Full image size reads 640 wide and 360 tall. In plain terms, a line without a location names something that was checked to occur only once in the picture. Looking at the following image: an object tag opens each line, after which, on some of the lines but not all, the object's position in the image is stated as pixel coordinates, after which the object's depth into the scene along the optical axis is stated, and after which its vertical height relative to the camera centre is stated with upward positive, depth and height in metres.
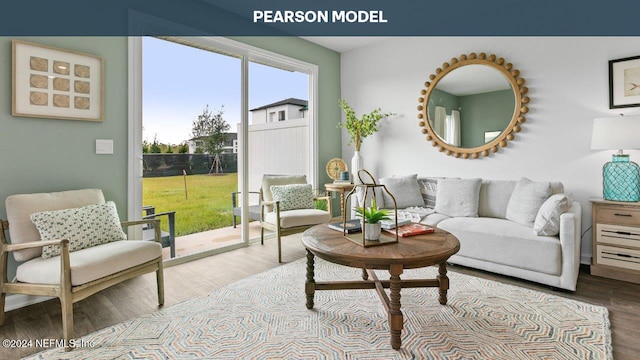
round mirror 3.69 +0.87
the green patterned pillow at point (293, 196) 3.79 -0.22
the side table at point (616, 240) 2.74 -0.53
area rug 1.81 -0.94
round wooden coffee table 1.82 -0.45
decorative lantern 2.02 -0.39
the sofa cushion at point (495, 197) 3.39 -0.21
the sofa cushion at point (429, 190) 3.90 -0.15
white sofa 2.57 -0.40
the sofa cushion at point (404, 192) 3.83 -0.17
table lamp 2.73 +0.25
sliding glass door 3.22 +0.51
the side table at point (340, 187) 4.30 -0.13
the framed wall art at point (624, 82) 2.99 +0.88
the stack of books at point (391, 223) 2.37 -0.34
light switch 2.83 +0.27
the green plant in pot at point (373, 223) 2.09 -0.29
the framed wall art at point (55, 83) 2.43 +0.74
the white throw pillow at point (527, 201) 2.97 -0.22
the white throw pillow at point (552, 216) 2.62 -0.31
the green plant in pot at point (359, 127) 4.66 +0.72
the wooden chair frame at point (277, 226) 3.40 -0.53
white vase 4.66 +0.19
